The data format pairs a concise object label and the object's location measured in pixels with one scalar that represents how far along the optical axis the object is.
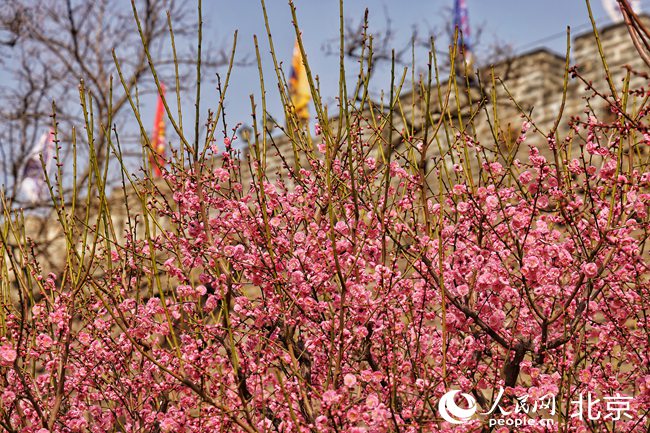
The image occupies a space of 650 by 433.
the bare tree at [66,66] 14.48
